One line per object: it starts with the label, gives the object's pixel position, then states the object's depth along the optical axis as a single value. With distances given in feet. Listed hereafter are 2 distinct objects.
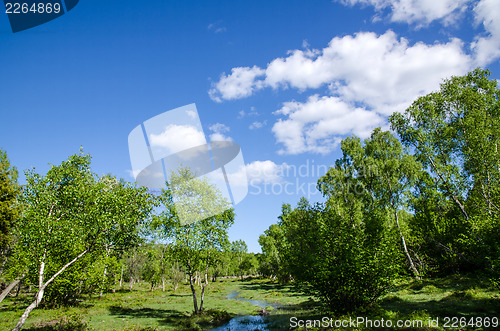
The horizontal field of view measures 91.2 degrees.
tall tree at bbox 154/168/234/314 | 77.25
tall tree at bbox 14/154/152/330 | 46.21
